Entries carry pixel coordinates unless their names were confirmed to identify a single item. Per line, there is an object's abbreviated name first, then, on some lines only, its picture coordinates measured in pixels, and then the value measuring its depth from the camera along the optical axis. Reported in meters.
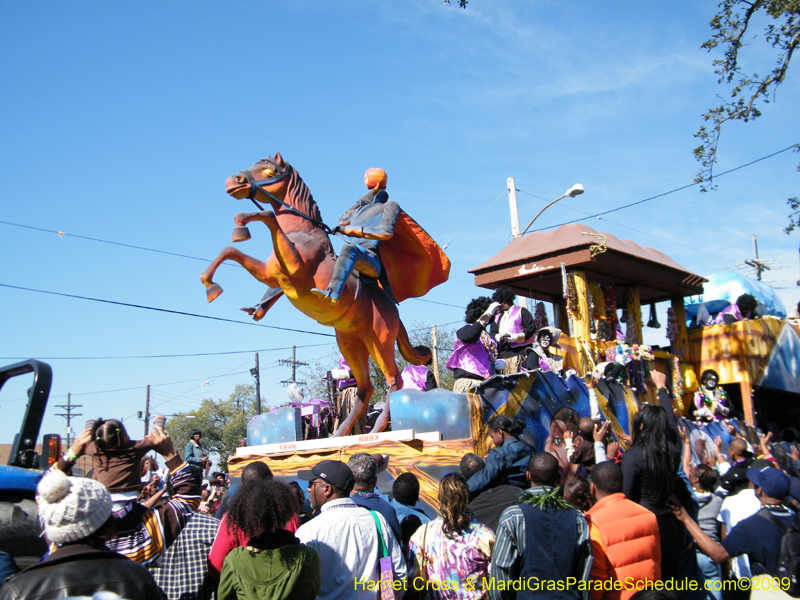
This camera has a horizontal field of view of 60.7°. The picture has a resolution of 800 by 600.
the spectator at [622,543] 3.47
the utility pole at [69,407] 50.34
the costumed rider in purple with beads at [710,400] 12.37
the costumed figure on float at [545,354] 8.68
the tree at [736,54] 9.29
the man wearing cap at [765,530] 4.22
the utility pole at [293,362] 36.27
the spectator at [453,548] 3.59
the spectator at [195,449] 10.62
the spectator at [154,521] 3.15
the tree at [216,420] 41.69
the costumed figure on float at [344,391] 9.07
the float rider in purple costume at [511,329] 9.07
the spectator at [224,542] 3.23
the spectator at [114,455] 4.12
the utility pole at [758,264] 35.47
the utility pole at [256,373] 33.20
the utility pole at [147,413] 42.83
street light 13.63
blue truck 4.01
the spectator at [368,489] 3.93
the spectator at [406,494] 4.53
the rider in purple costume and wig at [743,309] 14.29
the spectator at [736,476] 5.25
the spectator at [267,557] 2.90
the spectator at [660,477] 3.82
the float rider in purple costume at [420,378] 8.59
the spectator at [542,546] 3.32
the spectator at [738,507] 4.87
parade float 7.19
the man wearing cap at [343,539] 3.37
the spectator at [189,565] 3.18
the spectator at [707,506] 4.38
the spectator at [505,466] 4.54
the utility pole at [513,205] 15.14
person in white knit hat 2.23
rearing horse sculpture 7.12
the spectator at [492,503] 4.27
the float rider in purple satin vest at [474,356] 8.36
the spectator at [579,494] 4.29
